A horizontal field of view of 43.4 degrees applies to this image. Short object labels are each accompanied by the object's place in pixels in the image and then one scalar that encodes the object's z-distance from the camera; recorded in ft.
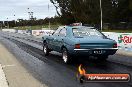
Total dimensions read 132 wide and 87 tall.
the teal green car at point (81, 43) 21.39
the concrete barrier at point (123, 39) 34.34
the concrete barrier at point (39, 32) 67.47
